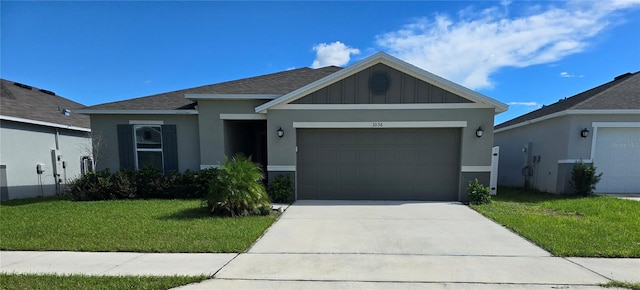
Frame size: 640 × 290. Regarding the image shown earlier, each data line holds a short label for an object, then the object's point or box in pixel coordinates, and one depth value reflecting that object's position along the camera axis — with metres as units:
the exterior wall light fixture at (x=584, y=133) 8.48
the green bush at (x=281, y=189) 7.85
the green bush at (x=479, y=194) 7.47
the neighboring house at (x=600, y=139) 8.54
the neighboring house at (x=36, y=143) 9.66
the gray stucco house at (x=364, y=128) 7.71
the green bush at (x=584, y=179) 8.22
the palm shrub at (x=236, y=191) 6.06
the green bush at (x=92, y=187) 8.41
